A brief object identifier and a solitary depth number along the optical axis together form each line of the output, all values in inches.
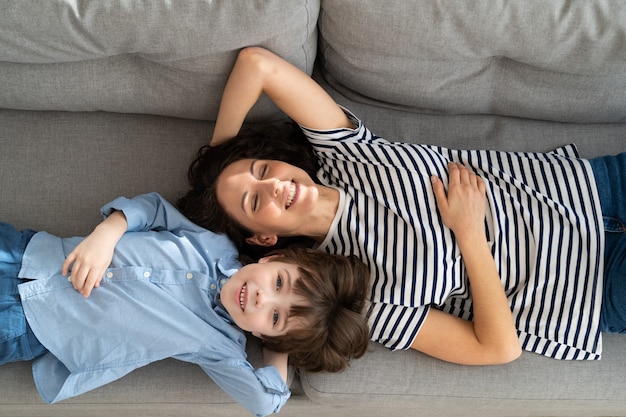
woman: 59.9
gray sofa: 58.5
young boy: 56.2
